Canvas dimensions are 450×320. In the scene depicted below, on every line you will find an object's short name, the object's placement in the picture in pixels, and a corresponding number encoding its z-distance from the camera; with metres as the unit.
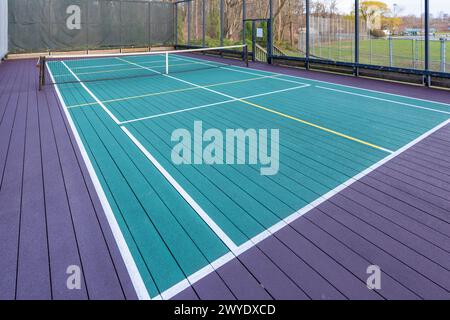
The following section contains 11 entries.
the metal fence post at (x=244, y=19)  16.81
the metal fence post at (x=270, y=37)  15.27
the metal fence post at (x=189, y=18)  21.08
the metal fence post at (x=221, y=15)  17.53
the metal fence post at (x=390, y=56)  11.39
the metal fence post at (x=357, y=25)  11.90
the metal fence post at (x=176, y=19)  23.25
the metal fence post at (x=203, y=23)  19.31
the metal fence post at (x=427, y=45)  10.08
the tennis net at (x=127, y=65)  12.69
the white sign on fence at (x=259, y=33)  15.64
